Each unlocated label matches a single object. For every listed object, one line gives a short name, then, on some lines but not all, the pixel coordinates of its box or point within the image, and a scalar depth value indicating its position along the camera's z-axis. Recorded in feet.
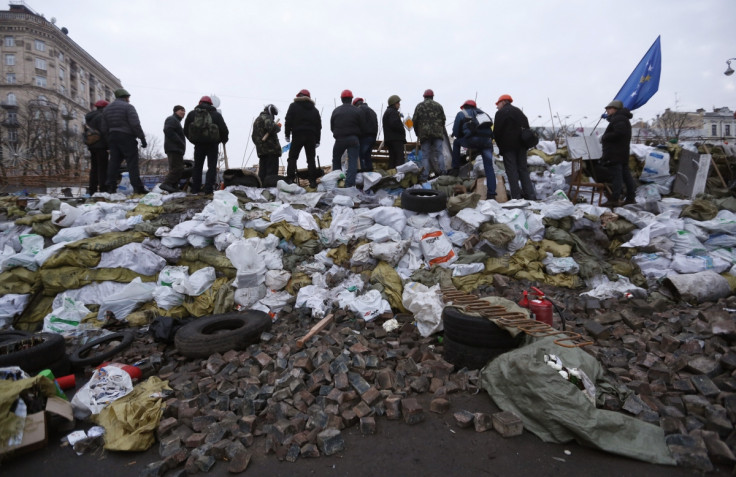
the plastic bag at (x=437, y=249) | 16.81
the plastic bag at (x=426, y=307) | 12.56
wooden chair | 23.24
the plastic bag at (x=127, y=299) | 16.28
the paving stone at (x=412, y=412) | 8.45
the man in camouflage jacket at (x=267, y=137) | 25.32
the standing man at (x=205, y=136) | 23.21
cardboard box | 8.09
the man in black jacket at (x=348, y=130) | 23.90
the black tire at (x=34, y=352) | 11.09
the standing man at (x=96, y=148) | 25.76
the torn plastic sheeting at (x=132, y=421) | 8.30
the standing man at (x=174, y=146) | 25.39
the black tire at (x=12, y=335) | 12.76
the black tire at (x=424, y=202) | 19.03
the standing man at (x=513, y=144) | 22.12
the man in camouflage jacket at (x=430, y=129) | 24.68
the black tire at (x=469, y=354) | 10.05
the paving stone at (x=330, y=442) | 7.76
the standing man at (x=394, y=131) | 25.98
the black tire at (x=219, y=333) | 12.57
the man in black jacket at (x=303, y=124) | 24.44
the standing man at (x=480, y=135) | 22.65
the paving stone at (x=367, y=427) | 8.23
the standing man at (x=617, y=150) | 21.93
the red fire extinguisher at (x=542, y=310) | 11.06
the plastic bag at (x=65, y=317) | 15.50
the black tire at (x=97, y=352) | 12.48
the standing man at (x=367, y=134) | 25.55
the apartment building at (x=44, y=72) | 129.62
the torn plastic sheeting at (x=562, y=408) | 7.18
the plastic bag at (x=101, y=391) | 9.36
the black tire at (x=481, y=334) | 9.90
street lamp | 47.78
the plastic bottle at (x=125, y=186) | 29.22
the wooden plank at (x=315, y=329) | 12.07
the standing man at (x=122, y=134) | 23.93
